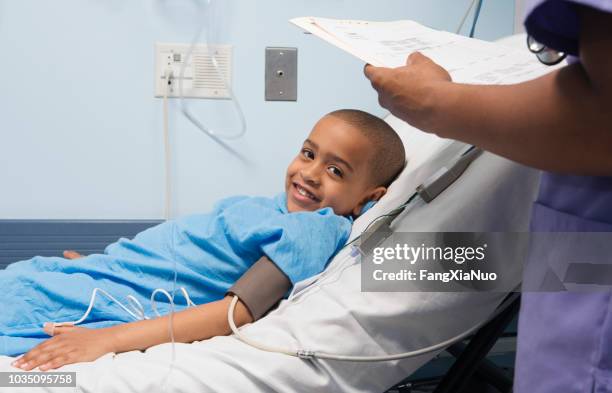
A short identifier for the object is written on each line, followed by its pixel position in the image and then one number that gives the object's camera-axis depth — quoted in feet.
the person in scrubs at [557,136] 1.51
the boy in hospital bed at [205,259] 2.90
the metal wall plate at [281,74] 5.33
